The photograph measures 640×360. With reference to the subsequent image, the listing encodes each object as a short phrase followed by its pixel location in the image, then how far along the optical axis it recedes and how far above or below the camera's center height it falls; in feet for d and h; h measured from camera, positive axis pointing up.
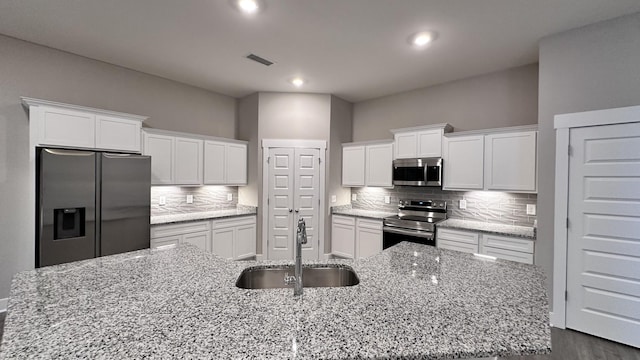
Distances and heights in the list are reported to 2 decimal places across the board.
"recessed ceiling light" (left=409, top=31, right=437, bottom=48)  9.00 +4.90
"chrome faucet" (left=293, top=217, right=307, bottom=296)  4.34 -1.37
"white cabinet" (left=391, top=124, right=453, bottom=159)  12.68 +1.89
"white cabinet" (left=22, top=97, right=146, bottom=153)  9.06 +1.76
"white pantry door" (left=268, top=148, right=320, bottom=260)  15.14 -0.95
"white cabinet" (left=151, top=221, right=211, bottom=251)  11.56 -2.67
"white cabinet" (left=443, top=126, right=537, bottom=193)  10.39 +0.86
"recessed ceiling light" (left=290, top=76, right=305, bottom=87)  13.14 +4.85
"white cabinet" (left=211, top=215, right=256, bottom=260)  13.61 -3.23
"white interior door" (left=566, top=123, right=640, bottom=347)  7.83 -1.57
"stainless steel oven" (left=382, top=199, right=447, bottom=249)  12.07 -2.03
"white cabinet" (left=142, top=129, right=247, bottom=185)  12.27 +0.88
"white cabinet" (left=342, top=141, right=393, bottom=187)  14.55 +0.81
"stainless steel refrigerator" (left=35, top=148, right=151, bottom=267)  8.68 -1.07
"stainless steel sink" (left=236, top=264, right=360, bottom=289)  5.68 -2.14
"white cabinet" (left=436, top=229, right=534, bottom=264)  9.80 -2.52
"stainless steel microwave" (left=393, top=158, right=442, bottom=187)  12.63 +0.35
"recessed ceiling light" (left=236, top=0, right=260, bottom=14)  7.49 +4.89
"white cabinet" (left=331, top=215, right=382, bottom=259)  13.94 -3.18
